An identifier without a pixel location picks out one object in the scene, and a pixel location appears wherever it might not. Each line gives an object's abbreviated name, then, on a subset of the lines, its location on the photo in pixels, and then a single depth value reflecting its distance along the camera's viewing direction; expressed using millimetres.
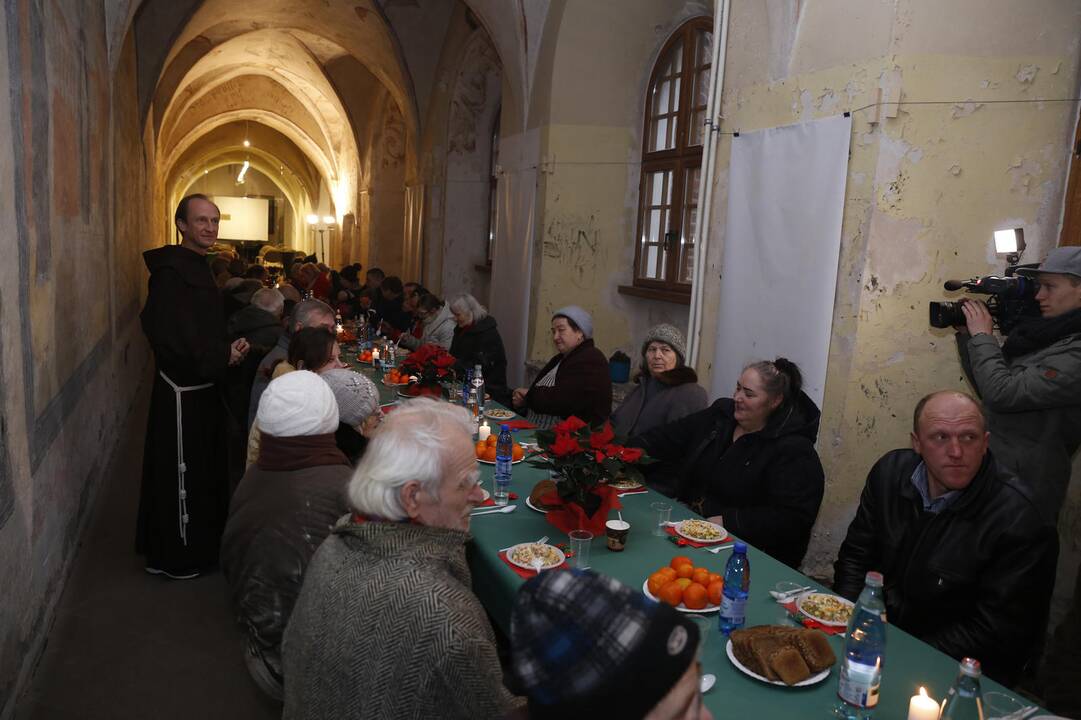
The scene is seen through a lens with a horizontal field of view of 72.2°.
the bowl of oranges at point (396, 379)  5930
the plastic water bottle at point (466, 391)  4938
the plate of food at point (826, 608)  2305
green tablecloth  1926
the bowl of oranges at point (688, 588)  2338
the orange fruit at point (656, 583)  2402
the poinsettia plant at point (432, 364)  5441
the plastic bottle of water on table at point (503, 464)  3423
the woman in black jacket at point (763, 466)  3307
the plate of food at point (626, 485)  3635
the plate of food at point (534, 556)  2619
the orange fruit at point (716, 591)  2361
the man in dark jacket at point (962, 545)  2504
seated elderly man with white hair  1588
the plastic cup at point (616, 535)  2852
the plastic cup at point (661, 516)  3049
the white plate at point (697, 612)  2332
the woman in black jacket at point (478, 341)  7113
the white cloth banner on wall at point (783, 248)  4844
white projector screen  34250
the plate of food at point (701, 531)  2957
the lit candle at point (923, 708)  1788
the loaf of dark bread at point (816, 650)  2006
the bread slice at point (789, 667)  1958
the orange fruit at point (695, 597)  2330
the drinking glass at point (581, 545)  2641
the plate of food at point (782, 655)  1972
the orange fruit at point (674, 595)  2350
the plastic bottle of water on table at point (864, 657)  1858
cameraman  3402
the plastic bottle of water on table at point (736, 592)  2240
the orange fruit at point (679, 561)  2508
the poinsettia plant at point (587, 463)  2832
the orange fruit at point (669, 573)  2438
